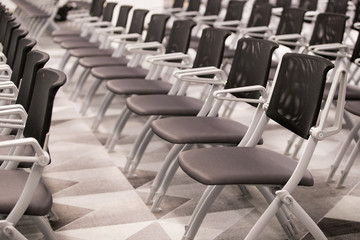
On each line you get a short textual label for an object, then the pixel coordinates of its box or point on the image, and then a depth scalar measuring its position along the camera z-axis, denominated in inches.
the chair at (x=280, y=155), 100.1
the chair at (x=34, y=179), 85.9
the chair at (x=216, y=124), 125.6
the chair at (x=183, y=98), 149.0
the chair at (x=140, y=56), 190.3
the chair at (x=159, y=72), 171.0
